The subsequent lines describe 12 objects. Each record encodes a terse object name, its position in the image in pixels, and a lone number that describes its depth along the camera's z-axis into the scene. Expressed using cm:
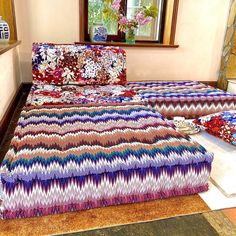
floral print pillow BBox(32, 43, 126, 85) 239
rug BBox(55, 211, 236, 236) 106
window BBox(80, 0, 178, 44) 292
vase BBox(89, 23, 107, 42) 286
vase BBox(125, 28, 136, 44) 297
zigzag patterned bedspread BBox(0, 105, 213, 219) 107
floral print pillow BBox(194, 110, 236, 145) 177
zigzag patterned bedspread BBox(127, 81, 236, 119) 222
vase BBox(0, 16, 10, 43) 218
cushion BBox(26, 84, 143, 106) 194
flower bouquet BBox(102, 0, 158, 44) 285
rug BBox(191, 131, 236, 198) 138
